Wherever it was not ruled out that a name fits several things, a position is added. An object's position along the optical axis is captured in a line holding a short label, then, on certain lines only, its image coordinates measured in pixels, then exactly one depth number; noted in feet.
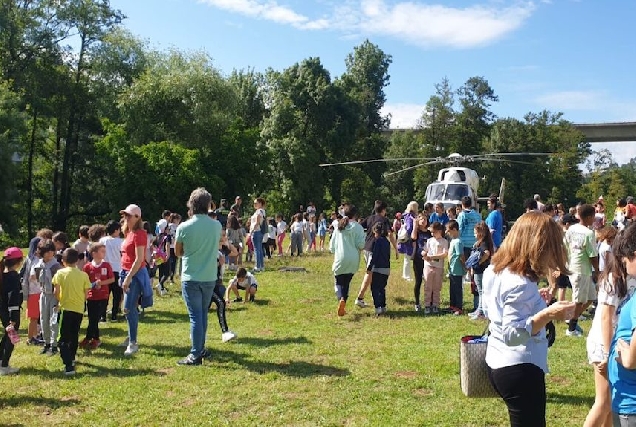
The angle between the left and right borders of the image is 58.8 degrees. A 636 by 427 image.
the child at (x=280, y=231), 69.46
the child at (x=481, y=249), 29.99
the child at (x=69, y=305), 22.17
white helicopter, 83.46
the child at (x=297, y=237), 69.46
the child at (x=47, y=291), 24.30
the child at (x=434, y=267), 33.65
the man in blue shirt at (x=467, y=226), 36.63
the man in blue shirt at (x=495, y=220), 39.83
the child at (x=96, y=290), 25.94
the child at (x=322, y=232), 82.64
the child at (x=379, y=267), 32.71
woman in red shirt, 24.47
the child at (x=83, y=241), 30.12
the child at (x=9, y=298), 22.12
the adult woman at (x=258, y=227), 51.08
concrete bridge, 205.57
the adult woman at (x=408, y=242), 40.09
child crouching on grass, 38.06
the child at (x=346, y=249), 32.17
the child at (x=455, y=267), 33.14
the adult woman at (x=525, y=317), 10.19
